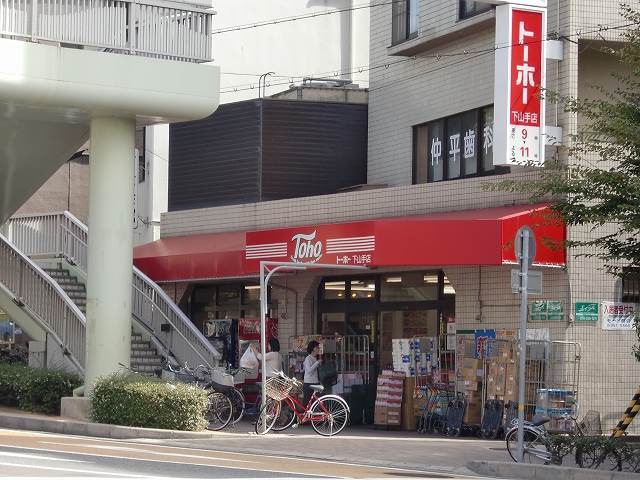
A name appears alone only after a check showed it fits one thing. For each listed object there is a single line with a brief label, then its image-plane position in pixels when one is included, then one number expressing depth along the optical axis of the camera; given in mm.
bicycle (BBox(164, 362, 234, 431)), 24719
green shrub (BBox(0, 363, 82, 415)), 26000
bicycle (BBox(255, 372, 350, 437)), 23891
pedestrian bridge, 23594
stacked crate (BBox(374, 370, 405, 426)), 26609
